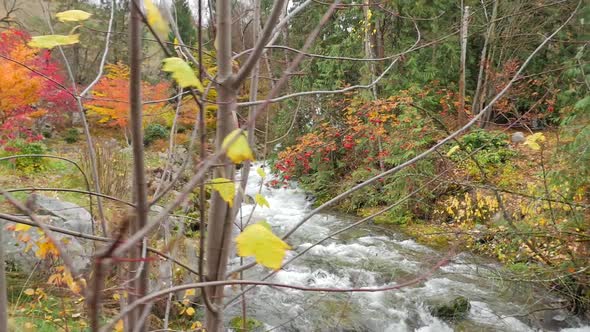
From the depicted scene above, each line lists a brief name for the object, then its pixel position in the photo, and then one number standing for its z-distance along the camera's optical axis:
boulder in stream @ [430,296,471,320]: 4.74
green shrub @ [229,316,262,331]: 4.35
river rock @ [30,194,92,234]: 4.76
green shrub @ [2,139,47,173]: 9.08
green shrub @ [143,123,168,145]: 15.27
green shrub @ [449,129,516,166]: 8.47
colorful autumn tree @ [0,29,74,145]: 6.92
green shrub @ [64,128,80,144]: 16.21
